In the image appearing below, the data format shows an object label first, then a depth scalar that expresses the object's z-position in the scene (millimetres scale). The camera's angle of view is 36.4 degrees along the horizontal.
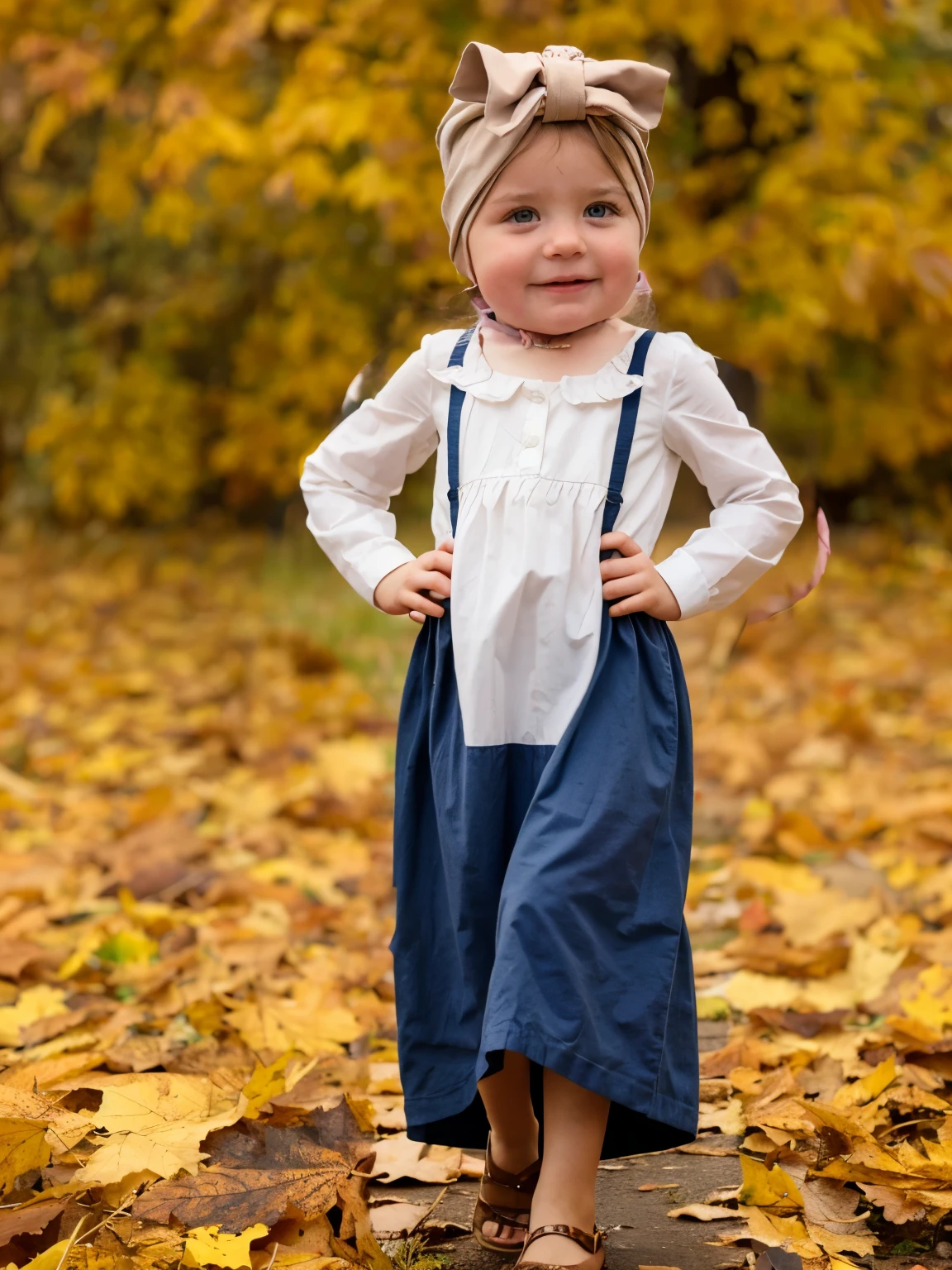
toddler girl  1808
